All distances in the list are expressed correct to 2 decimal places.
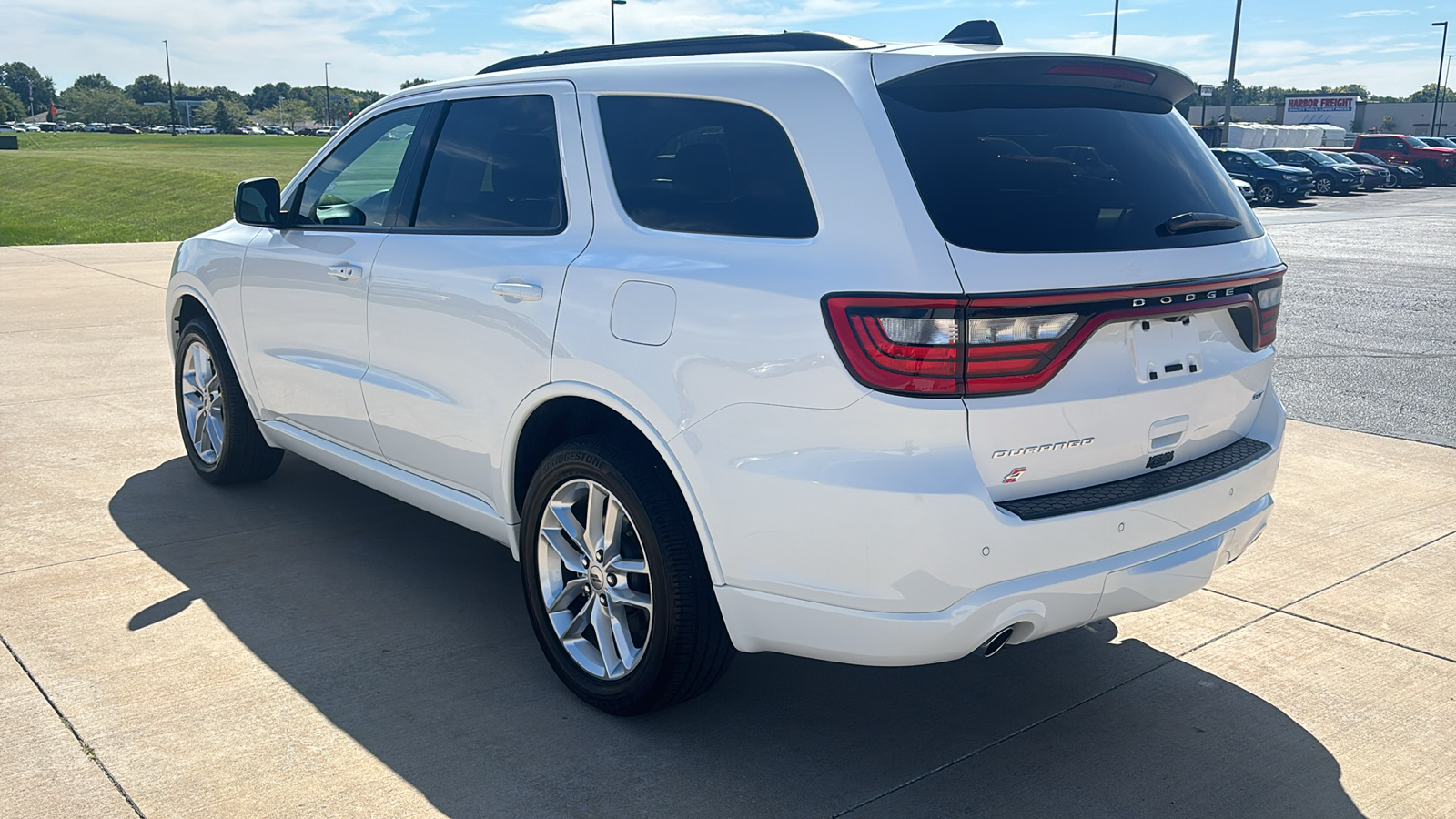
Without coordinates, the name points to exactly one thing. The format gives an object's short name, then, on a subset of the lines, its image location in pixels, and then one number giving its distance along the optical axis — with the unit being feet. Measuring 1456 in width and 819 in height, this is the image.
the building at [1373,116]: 290.35
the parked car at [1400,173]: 140.46
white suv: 9.17
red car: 147.33
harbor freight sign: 282.56
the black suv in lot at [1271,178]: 109.29
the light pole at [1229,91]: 139.85
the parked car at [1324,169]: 124.67
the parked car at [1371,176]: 131.44
